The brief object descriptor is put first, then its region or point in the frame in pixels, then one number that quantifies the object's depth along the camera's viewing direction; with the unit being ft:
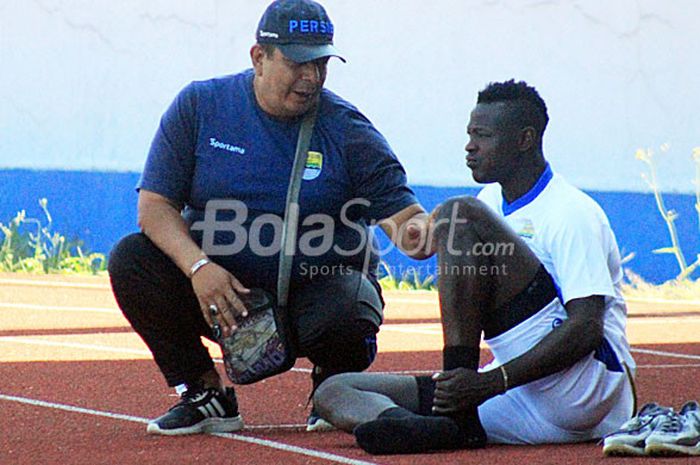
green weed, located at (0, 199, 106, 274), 98.89
